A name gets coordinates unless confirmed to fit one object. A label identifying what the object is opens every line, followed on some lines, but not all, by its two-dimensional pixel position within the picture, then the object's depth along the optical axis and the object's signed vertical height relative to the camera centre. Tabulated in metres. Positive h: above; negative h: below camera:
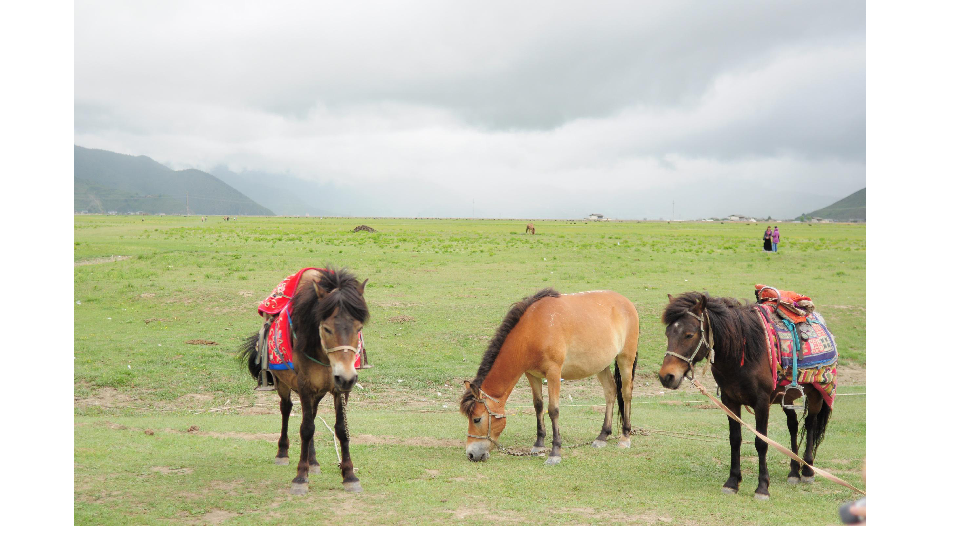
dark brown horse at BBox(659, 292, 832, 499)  6.94 -1.10
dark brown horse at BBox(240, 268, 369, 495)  6.04 -0.90
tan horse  8.58 -1.46
